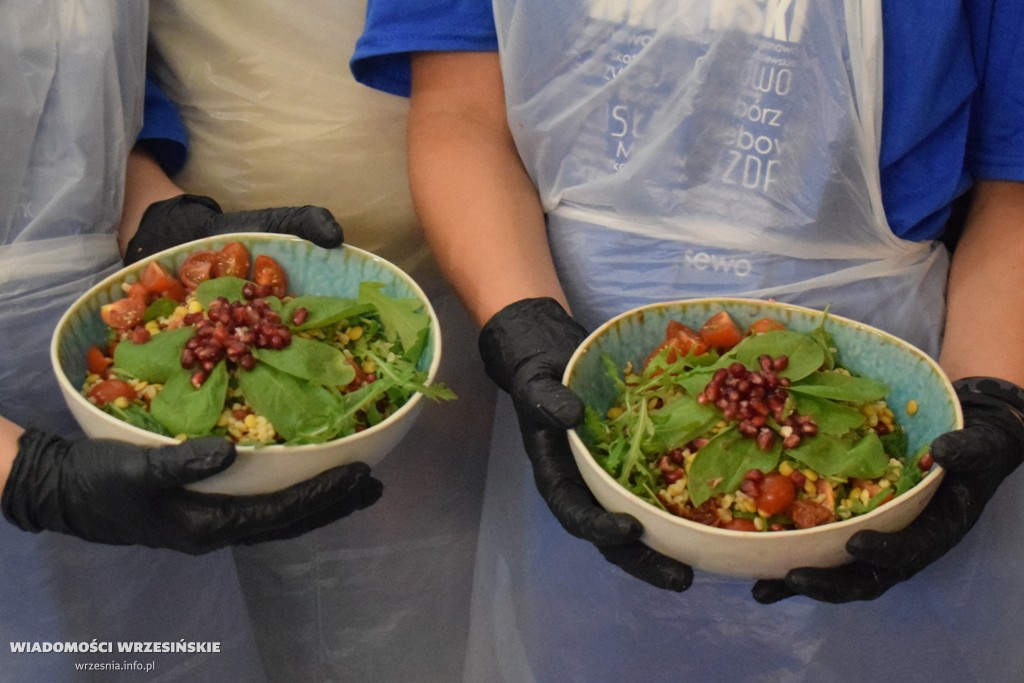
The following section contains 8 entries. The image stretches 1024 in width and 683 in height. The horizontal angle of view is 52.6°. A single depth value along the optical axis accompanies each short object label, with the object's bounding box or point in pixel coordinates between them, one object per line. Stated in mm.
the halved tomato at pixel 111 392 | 758
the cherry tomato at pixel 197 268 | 865
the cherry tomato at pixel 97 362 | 800
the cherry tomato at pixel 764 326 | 819
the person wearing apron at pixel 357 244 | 1033
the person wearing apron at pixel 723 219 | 823
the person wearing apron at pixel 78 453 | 760
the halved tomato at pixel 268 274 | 888
